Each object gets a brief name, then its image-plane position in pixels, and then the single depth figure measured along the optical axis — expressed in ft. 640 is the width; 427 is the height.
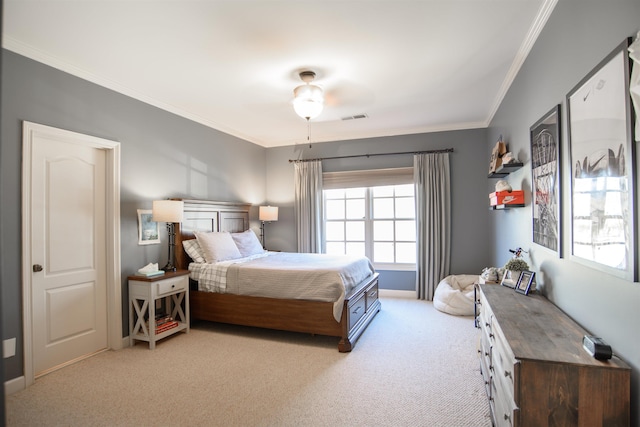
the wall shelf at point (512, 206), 10.13
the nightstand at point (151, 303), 11.39
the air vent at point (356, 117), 15.35
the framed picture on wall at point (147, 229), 12.29
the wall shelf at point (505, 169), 10.26
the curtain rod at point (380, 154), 17.13
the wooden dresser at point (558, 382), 4.82
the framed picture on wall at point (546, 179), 7.34
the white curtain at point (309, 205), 19.22
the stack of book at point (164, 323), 11.85
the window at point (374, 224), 18.31
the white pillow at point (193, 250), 13.60
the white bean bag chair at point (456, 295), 14.44
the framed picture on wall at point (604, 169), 4.93
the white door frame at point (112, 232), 11.17
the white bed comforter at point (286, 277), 11.59
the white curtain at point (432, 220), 17.04
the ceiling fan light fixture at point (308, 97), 11.17
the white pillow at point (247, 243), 15.70
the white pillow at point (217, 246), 13.65
